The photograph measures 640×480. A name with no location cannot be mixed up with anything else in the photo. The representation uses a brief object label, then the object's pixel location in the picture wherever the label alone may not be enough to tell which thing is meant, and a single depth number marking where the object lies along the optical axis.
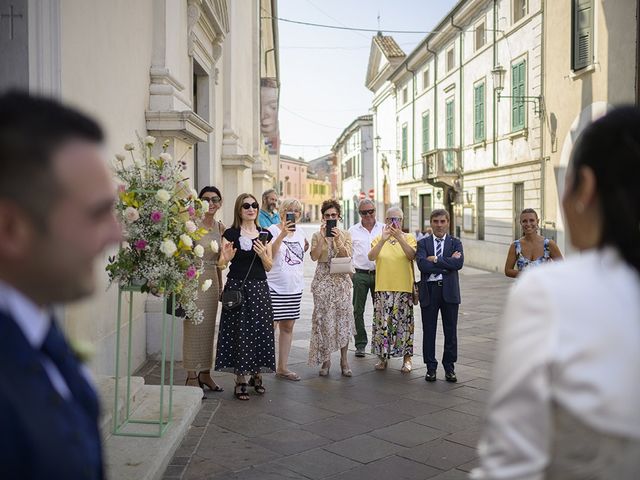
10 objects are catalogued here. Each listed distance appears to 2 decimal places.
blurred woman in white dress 1.33
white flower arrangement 4.42
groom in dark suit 1.09
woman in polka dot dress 6.30
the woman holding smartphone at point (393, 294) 7.40
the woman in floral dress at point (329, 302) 7.32
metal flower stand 4.55
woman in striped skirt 7.10
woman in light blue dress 6.59
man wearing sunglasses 8.03
